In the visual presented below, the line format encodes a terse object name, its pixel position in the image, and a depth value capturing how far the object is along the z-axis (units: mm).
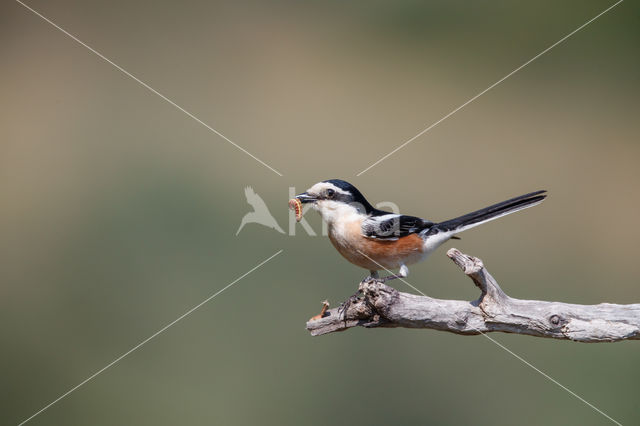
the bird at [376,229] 5633
